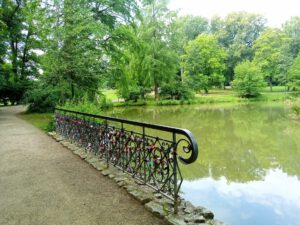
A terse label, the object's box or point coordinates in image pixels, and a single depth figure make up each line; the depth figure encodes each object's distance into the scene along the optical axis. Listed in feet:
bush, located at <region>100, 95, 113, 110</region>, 66.94
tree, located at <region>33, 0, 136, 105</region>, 28.53
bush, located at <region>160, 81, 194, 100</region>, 86.84
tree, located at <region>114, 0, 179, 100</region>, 78.84
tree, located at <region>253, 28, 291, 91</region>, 105.60
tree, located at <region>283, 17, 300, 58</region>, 118.04
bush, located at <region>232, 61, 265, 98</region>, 90.53
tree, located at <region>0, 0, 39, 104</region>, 51.49
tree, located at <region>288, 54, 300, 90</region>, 88.38
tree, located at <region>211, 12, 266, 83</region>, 120.37
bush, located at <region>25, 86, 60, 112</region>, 40.73
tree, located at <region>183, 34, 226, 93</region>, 101.76
